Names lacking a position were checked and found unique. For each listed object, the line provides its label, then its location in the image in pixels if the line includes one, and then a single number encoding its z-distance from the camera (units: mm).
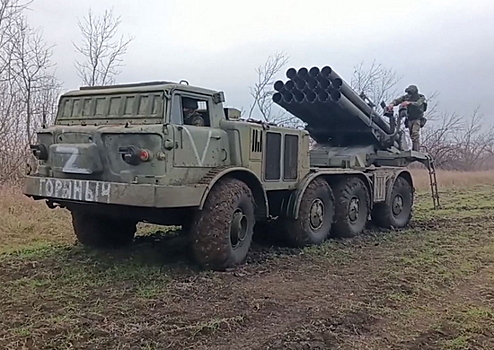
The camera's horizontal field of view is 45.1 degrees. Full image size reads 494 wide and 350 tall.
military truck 5363
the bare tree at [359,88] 23250
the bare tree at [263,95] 16625
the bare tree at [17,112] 10852
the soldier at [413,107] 10531
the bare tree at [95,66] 13644
